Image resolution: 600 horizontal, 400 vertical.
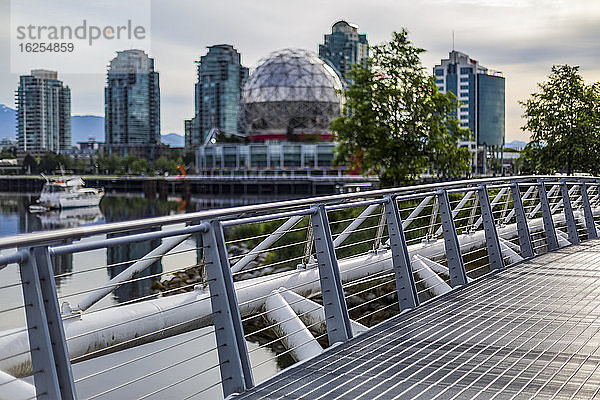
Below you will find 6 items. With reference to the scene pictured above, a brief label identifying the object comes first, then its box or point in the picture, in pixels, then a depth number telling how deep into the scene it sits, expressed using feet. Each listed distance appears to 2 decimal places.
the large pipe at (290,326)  22.86
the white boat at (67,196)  280.31
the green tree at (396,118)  110.93
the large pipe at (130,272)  19.16
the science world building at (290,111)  320.29
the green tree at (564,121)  96.02
